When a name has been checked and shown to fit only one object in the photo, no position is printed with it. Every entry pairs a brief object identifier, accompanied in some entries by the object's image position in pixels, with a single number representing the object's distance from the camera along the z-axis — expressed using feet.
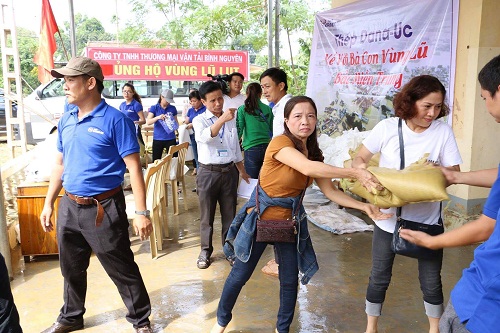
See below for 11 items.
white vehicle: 35.65
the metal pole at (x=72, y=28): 20.45
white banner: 14.60
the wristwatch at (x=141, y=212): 8.97
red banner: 25.89
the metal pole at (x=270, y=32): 25.88
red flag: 21.04
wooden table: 13.75
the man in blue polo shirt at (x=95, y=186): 8.78
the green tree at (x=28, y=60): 71.80
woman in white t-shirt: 8.02
